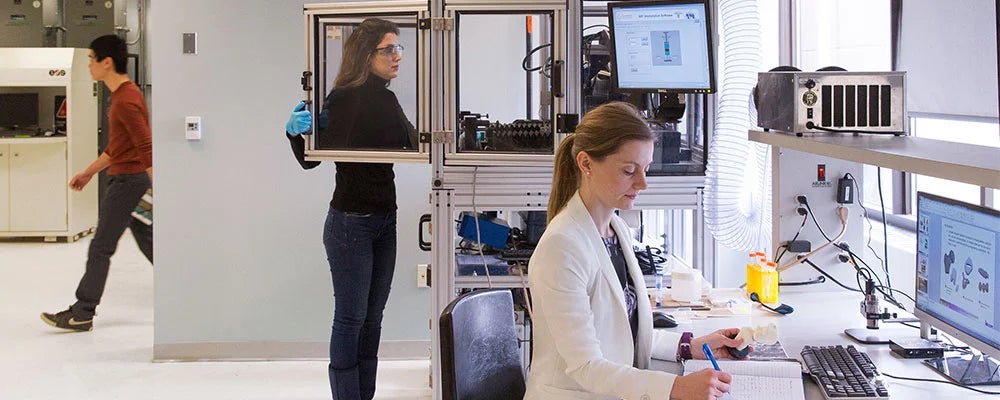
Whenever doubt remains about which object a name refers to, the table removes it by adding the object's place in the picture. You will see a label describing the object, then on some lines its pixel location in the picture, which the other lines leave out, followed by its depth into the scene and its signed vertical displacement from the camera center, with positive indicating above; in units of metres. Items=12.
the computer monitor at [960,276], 2.11 -0.17
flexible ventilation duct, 3.40 +0.14
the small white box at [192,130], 4.58 +0.28
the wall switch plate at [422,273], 4.66 -0.34
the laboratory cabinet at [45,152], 7.81 +0.32
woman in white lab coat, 2.05 -0.19
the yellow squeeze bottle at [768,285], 2.97 -0.25
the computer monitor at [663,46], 3.38 +0.47
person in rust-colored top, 4.99 +0.18
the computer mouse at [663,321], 2.73 -0.33
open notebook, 2.10 -0.38
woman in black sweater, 3.44 +0.03
